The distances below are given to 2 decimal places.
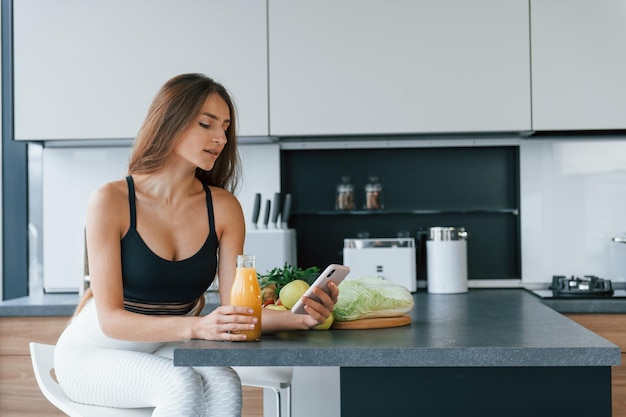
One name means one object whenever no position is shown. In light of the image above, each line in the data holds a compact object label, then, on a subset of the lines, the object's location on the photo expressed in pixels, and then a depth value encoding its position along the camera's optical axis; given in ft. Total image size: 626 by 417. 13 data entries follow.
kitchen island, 5.11
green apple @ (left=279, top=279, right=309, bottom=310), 6.34
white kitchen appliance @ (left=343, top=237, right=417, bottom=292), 10.91
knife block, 10.88
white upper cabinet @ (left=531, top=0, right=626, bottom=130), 10.54
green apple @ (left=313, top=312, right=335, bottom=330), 6.13
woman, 5.87
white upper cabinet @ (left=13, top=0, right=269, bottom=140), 10.75
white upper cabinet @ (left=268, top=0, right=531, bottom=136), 10.64
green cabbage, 6.29
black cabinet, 12.12
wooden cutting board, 6.28
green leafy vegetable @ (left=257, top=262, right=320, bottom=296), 6.90
